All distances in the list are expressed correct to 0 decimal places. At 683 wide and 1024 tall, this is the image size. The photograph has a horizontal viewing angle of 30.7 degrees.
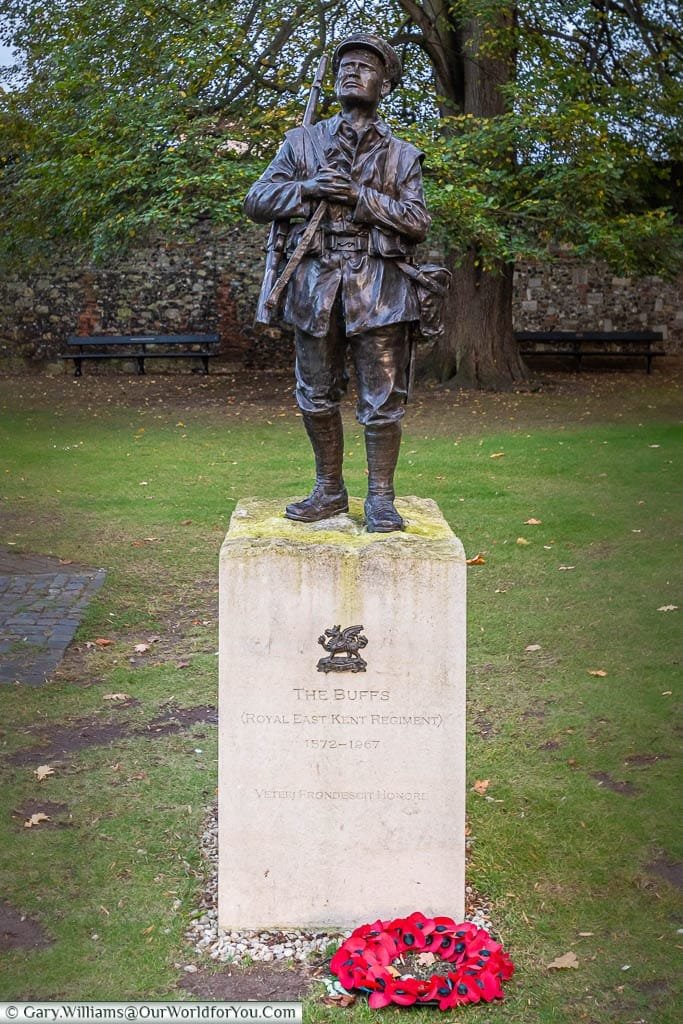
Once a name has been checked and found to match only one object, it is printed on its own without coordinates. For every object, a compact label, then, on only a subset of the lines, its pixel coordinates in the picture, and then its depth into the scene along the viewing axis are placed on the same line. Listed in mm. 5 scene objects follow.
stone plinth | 4590
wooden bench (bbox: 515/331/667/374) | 23969
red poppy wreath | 4270
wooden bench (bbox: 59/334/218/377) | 23531
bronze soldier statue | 4723
